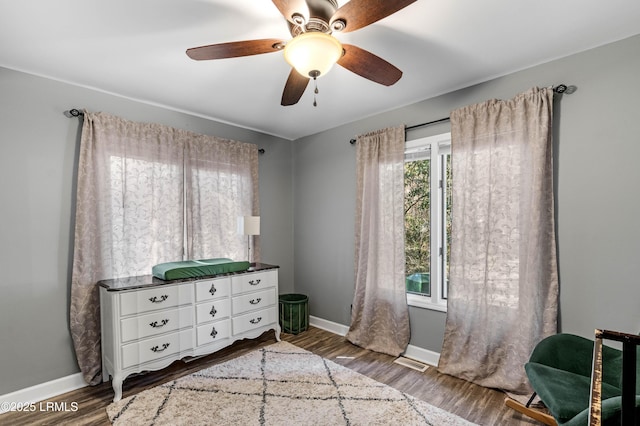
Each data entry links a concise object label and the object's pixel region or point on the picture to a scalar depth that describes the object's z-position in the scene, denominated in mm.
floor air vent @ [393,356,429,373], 2926
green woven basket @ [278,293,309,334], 3820
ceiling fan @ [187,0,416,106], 1425
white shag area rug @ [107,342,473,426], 2160
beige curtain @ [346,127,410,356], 3227
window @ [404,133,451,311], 3059
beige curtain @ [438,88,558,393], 2354
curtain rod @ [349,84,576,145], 2291
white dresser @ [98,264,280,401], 2457
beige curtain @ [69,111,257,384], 2648
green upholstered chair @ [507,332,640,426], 1370
